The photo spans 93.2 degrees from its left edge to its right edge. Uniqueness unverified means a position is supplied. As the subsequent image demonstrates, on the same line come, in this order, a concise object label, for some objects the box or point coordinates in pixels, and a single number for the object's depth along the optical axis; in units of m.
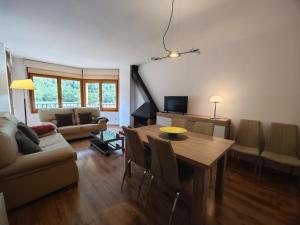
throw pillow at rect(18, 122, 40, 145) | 2.33
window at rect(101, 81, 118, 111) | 6.20
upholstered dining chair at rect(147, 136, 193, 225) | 1.40
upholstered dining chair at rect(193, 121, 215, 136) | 2.34
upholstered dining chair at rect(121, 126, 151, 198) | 1.76
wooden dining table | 1.33
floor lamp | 3.34
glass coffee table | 3.17
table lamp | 3.10
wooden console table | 2.95
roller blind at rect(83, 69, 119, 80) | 5.97
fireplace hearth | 4.62
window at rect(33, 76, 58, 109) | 4.99
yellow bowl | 1.94
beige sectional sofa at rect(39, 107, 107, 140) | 3.81
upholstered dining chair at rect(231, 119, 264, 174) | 2.66
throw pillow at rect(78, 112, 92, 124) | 4.29
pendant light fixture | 1.96
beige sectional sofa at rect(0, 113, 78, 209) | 1.54
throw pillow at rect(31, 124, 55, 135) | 3.03
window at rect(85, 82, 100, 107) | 6.14
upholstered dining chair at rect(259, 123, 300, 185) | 2.26
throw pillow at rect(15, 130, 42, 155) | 1.89
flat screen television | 3.86
